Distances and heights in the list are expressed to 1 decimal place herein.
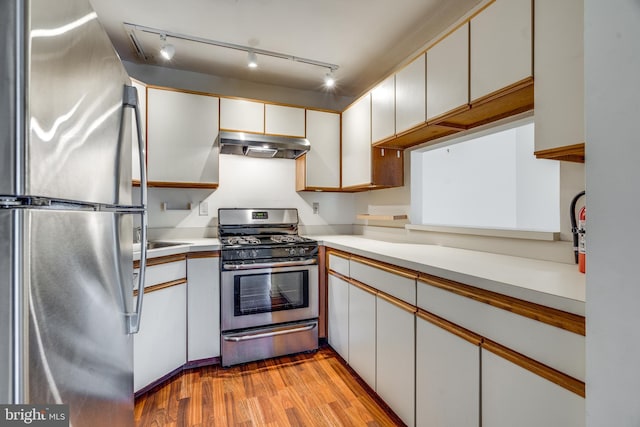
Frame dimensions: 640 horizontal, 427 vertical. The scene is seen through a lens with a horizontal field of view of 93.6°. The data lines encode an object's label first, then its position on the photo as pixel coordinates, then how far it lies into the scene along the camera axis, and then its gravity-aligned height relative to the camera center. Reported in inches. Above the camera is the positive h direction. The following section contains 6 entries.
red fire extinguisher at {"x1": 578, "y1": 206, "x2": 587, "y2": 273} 47.2 -4.7
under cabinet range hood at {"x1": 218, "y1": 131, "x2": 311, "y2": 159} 97.5 +23.3
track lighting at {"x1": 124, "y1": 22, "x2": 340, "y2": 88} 84.4 +51.2
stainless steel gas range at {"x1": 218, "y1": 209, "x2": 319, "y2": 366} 88.8 -26.0
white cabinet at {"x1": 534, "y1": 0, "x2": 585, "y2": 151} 42.6 +21.1
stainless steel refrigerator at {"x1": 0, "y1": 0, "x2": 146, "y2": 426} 19.6 +0.1
